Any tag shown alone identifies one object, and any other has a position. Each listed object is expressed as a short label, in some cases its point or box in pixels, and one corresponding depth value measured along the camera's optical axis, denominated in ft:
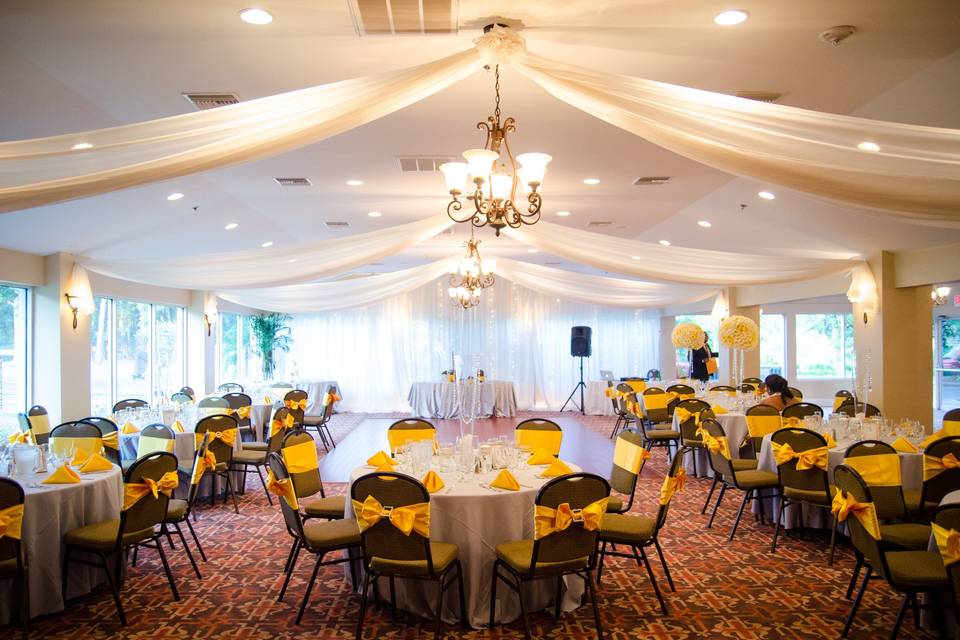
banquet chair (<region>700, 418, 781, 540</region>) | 19.15
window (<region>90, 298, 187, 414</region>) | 33.81
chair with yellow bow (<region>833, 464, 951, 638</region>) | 11.77
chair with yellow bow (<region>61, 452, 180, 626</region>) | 14.01
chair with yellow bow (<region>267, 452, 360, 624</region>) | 14.05
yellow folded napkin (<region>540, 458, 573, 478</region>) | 15.33
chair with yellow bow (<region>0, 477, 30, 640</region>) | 12.31
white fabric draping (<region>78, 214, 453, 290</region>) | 23.71
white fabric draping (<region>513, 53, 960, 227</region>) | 9.16
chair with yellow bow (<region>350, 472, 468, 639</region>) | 12.28
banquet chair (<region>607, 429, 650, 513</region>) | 15.92
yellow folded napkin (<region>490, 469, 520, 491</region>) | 14.08
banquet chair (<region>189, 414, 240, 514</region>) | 21.65
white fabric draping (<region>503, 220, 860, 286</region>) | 24.02
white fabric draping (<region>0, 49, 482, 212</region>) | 9.78
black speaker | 50.14
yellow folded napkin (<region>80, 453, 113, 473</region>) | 15.89
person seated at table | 25.49
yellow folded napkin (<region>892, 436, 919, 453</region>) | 18.13
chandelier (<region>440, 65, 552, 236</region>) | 13.15
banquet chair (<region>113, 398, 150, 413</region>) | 28.29
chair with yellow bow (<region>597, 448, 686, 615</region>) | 14.44
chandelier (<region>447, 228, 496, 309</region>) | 29.07
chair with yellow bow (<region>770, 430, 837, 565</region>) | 17.57
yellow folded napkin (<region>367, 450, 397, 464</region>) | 16.34
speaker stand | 51.67
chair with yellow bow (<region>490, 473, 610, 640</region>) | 12.22
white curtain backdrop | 55.11
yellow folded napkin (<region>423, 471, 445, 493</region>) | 14.01
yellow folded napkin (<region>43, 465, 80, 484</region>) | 14.78
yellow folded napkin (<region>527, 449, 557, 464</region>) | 16.66
